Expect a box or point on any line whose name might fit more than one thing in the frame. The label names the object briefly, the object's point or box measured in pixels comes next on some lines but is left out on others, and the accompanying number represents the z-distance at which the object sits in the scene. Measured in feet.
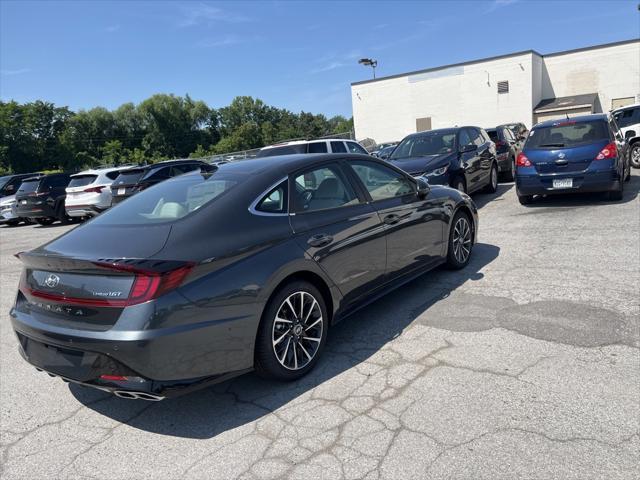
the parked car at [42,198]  50.75
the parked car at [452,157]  30.63
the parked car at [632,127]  42.37
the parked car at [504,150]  44.04
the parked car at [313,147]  37.45
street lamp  147.17
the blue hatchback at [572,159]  28.07
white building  123.75
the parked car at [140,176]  45.03
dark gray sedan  9.20
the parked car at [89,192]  47.06
